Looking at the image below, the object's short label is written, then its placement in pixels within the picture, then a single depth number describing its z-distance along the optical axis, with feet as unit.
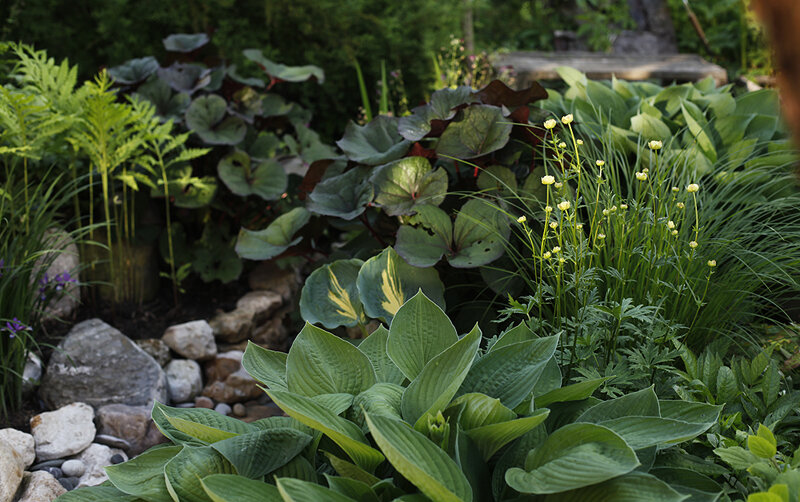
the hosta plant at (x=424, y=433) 4.09
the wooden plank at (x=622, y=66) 16.03
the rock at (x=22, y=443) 7.11
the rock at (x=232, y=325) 10.68
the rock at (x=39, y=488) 6.63
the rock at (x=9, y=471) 6.33
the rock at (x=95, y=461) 7.38
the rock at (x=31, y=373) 8.26
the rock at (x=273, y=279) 11.53
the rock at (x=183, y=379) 9.52
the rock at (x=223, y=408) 9.59
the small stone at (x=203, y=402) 9.54
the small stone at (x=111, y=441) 7.98
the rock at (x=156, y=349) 9.52
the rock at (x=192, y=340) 9.91
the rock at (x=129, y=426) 8.14
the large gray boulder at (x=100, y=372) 8.34
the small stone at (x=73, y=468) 7.39
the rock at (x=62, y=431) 7.47
